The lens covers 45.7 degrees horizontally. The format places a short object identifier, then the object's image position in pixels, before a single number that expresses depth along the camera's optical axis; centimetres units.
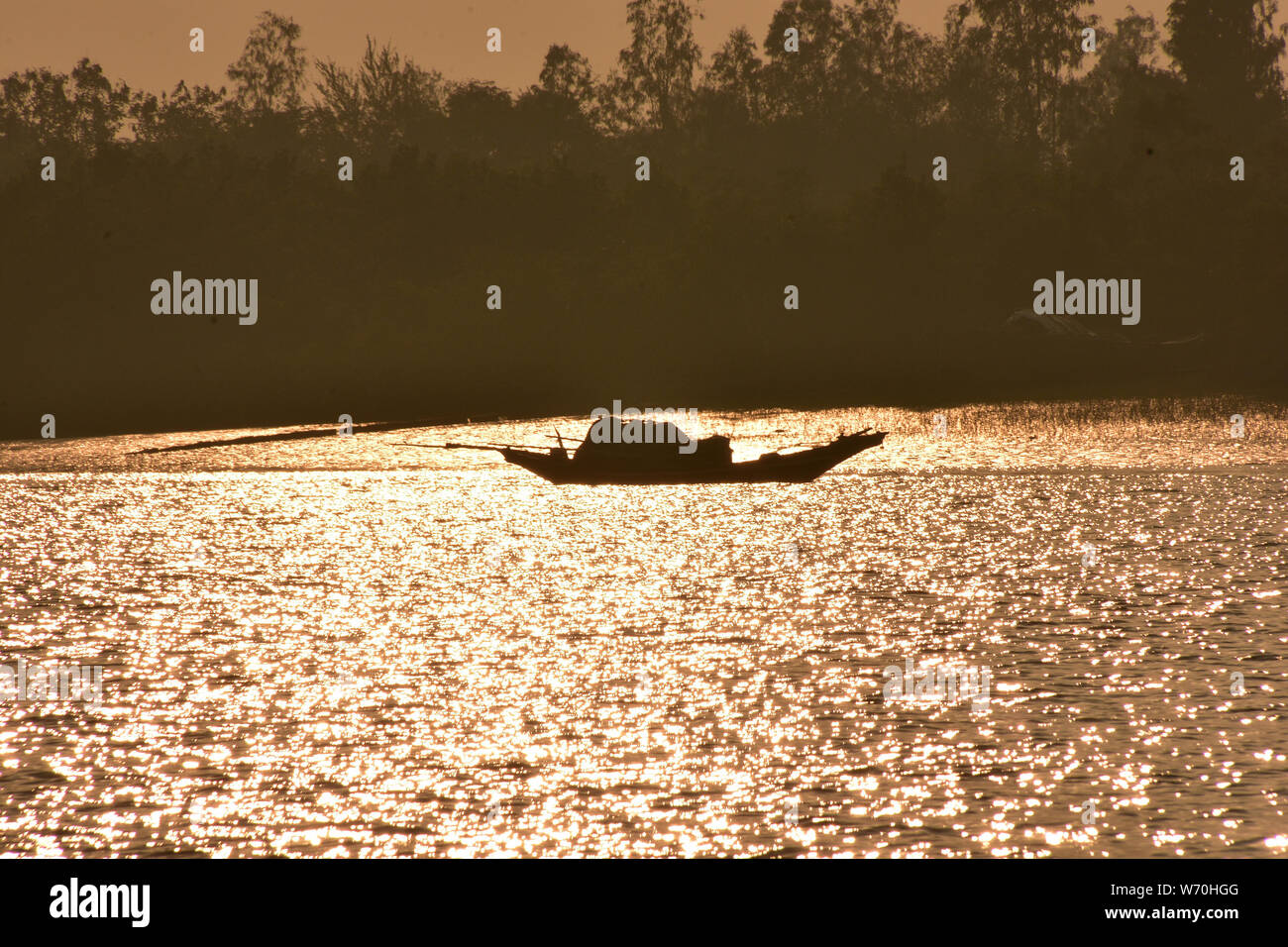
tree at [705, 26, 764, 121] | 18450
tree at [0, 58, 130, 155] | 17400
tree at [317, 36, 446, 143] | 18025
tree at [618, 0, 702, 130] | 18650
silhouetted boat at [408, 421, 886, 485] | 6159
